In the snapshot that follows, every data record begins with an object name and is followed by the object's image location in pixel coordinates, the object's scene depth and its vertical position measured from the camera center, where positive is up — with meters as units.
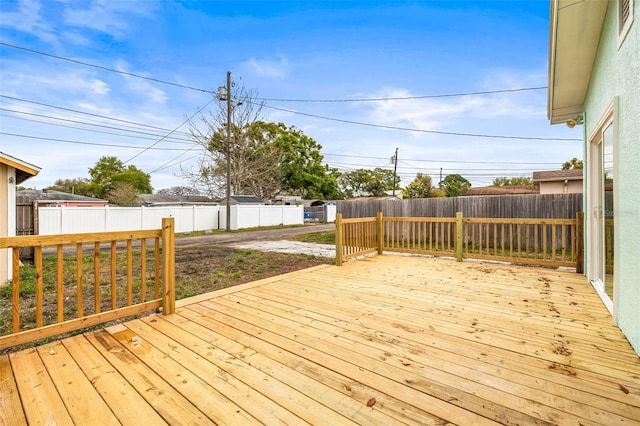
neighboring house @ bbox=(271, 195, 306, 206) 29.51 +1.61
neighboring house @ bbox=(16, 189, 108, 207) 22.36 +1.40
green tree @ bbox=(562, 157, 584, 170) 22.80 +3.83
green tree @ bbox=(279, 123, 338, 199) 27.19 +4.88
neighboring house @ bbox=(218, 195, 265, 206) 20.09 +1.06
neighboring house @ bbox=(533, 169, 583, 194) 12.74 +1.42
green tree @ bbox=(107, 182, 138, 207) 21.23 +1.43
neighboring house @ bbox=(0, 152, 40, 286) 4.34 +0.23
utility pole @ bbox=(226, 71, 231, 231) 14.38 +3.94
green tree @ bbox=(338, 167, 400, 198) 41.00 +4.65
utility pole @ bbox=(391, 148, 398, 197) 26.74 +4.93
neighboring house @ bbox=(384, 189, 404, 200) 33.30 +2.97
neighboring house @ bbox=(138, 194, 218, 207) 25.64 +1.56
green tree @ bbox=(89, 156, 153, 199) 38.53 +5.55
